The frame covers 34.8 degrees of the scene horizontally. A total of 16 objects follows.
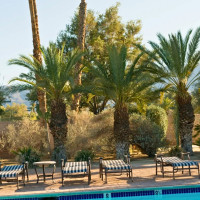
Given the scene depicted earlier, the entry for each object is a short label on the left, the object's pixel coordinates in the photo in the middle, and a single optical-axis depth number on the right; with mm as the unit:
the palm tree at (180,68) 14641
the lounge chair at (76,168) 8773
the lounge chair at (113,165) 8898
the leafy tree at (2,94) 25469
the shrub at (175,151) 14041
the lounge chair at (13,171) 8742
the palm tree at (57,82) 13719
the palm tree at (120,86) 13656
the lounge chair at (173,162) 9062
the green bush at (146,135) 15445
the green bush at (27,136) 17516
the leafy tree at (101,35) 27578
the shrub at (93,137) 16094
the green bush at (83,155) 13273
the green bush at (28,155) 13367
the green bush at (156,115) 18781
